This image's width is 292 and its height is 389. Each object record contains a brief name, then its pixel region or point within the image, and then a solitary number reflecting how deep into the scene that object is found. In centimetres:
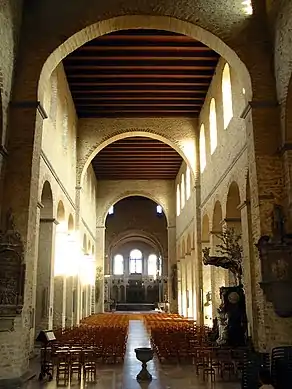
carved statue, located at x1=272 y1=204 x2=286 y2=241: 1046
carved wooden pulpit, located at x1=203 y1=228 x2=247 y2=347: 1316
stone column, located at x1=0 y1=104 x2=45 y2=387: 992
